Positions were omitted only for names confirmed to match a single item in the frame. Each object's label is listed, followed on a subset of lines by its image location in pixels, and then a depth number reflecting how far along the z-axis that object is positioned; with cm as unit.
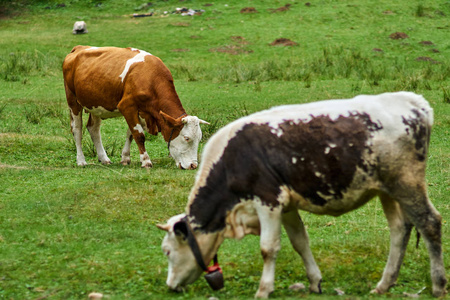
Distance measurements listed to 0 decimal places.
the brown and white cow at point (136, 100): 2228
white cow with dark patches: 1104
